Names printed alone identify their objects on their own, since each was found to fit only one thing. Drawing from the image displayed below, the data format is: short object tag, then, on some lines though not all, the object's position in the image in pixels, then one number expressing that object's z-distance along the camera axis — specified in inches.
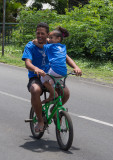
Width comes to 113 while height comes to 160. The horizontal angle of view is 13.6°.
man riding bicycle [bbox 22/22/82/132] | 257.7
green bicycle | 247.5
